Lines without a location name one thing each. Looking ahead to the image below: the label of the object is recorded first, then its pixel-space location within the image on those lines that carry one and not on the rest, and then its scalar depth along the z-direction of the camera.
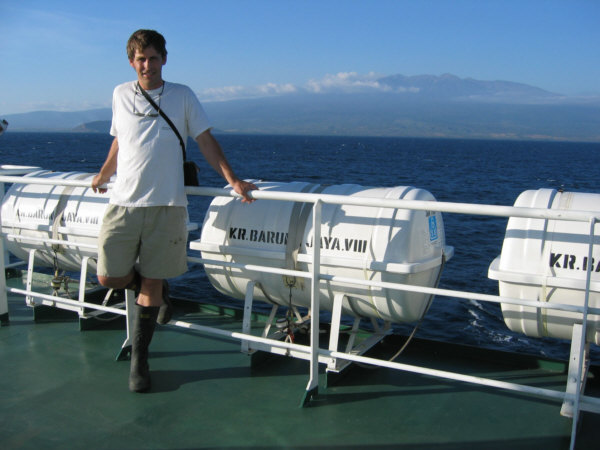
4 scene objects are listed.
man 3.28
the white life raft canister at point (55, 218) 4.89
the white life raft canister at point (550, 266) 3.17
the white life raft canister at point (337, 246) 3.63
